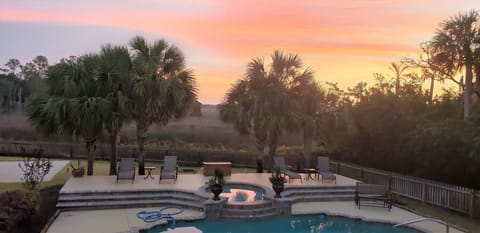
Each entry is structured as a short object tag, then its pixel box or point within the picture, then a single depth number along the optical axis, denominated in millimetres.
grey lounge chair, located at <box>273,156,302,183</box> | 13717
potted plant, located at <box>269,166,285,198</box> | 11203
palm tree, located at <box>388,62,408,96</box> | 25672
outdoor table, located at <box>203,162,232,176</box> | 15078
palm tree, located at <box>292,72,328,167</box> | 16614
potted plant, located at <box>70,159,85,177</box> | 13414
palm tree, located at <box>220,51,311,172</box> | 15836
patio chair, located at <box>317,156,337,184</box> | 14628
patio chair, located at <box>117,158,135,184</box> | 12595
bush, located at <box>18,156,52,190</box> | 12062
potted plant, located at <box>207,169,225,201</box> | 10594
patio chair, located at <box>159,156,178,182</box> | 13023
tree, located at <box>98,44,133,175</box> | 13602
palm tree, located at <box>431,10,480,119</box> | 16188
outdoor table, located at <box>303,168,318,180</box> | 14672
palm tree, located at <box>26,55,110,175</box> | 13031
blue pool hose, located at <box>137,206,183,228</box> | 9836
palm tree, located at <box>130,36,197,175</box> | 13688
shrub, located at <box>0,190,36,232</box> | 8578
